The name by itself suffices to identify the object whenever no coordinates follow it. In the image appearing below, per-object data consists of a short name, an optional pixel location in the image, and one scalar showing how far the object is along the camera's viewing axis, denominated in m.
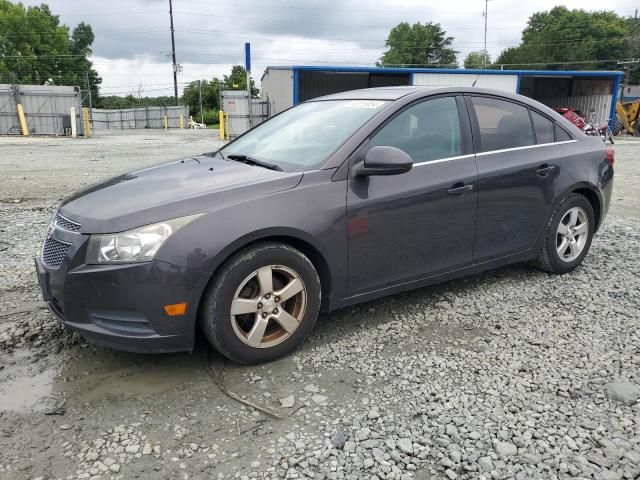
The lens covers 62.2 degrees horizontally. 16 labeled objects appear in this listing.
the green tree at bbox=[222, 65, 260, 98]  77.88
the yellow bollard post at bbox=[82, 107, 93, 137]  29.89
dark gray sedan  2.76
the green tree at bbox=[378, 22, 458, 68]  95.00
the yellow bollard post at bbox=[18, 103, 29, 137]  29.72
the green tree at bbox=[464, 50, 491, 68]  98.82
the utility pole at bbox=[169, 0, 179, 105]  58.47
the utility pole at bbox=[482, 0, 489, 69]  79.81
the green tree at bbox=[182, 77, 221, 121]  80.88
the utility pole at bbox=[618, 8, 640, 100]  62.42
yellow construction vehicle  31.03
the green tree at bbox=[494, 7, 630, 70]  75.38
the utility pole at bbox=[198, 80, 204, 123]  71.85
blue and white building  26.23
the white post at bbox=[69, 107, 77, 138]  29.17
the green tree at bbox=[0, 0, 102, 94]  68.56
